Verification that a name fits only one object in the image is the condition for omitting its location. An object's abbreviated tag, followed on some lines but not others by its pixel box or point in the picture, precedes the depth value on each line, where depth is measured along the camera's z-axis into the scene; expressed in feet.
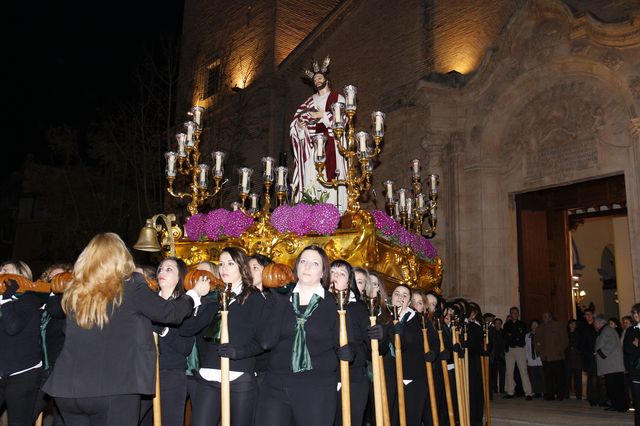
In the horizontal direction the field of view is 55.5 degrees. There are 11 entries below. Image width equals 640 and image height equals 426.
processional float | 26.12
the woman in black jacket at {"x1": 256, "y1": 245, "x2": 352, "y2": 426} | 14.25
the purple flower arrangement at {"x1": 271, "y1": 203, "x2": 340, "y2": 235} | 26.11
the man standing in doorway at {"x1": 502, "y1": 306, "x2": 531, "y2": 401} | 43.93
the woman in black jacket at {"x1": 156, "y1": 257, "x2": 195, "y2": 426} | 17.34
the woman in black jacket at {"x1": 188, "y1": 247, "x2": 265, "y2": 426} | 15.44
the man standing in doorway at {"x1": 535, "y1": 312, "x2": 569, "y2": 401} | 42.06
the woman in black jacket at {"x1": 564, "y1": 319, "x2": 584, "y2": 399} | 43.01
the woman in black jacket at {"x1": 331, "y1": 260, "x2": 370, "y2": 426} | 17.16
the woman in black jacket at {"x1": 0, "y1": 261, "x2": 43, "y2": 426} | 16.99
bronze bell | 26.35
